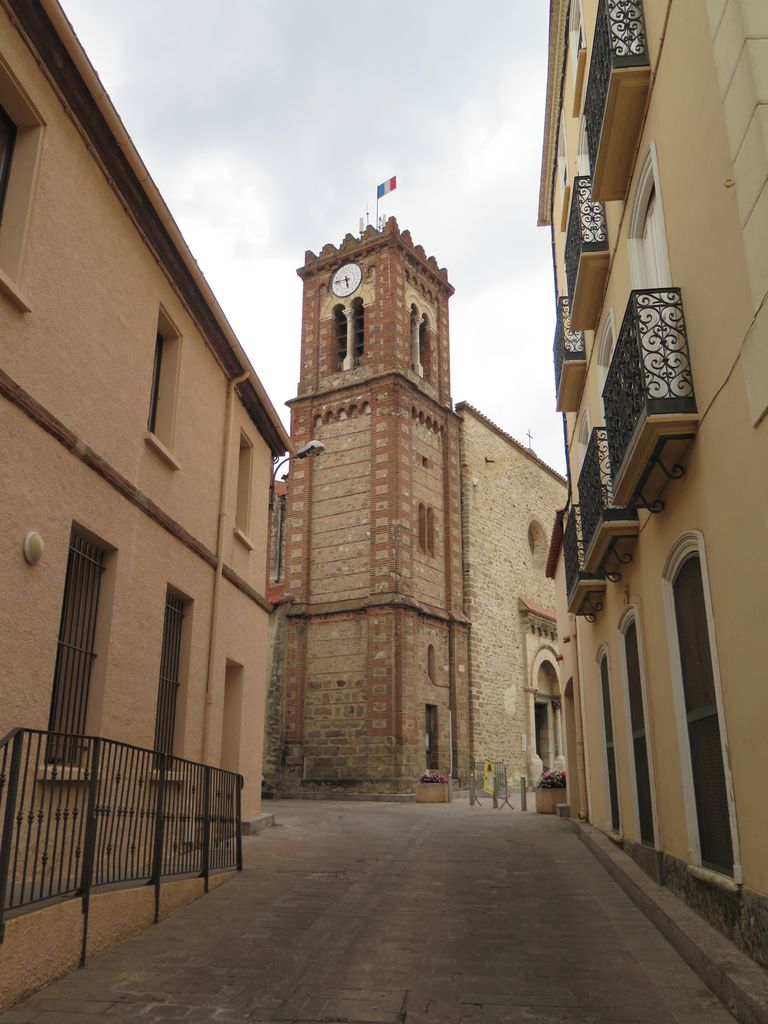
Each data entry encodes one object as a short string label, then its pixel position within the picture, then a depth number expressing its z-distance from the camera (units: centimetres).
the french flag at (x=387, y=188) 3356
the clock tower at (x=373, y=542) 2428
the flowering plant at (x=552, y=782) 1800
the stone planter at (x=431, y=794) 2183
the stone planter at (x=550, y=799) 1783
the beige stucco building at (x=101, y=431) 642
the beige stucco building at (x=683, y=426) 477
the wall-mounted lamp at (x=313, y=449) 1530
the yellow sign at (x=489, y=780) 2388
